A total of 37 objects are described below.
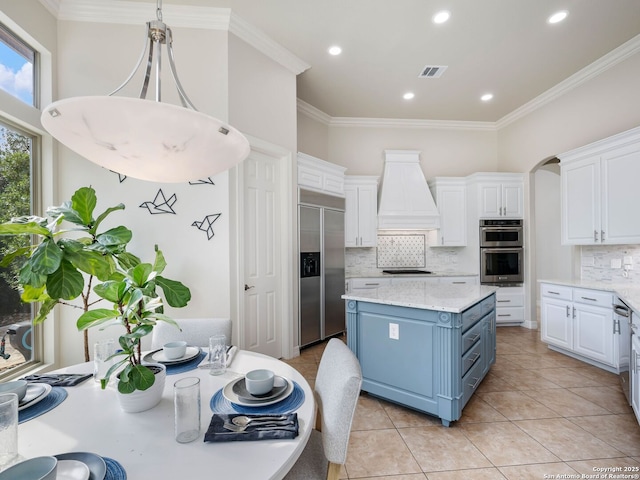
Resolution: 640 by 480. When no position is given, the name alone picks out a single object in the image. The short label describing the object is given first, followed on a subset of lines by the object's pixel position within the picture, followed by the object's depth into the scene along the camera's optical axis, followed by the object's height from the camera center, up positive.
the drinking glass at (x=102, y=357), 1.38 -0.52
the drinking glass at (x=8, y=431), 0.86 -0.53
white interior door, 3.18 -0.16
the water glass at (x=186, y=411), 0.97 -0.54
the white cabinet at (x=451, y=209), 5.00 +0.49
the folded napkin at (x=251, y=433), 0.96 -0.61
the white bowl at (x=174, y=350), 1.58 -0.56
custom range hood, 4.95 +0.69
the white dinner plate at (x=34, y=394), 1.15 -0.60
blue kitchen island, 2.20 -0.81
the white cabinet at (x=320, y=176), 3.79 +0.86
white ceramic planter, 1.12 -0.57
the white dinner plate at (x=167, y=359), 1.57 -0.60
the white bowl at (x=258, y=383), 1.20 -0.55
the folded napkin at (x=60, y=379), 1.36 -0.62
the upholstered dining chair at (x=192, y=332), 1.99 -0.58
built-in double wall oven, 4.75 -0.24
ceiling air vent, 3.77 +2.10
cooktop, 4.84 -0.52
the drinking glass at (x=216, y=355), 1.49 -0.55
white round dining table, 0.85 -0.62
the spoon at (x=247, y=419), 1.04 -0.61
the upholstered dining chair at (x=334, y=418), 1.14 -0.68
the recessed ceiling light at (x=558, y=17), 2.89 +2.10
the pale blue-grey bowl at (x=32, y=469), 0.74 -0.55
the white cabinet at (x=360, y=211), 4.81 +0.46
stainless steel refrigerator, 3.79 -0.33
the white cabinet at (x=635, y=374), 2.03 -0.92
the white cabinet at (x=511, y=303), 4.77 -0.99
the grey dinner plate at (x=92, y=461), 0.81 -0.60
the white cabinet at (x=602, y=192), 3.13 +0.51
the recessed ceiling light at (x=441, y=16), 2.88 +2.10
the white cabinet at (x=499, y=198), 4.80 +0.63
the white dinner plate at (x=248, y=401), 1.16 -0.60
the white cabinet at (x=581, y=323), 3.09 -0.92
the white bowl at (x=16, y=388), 1.17 -0.55
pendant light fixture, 0.95 +0.37
